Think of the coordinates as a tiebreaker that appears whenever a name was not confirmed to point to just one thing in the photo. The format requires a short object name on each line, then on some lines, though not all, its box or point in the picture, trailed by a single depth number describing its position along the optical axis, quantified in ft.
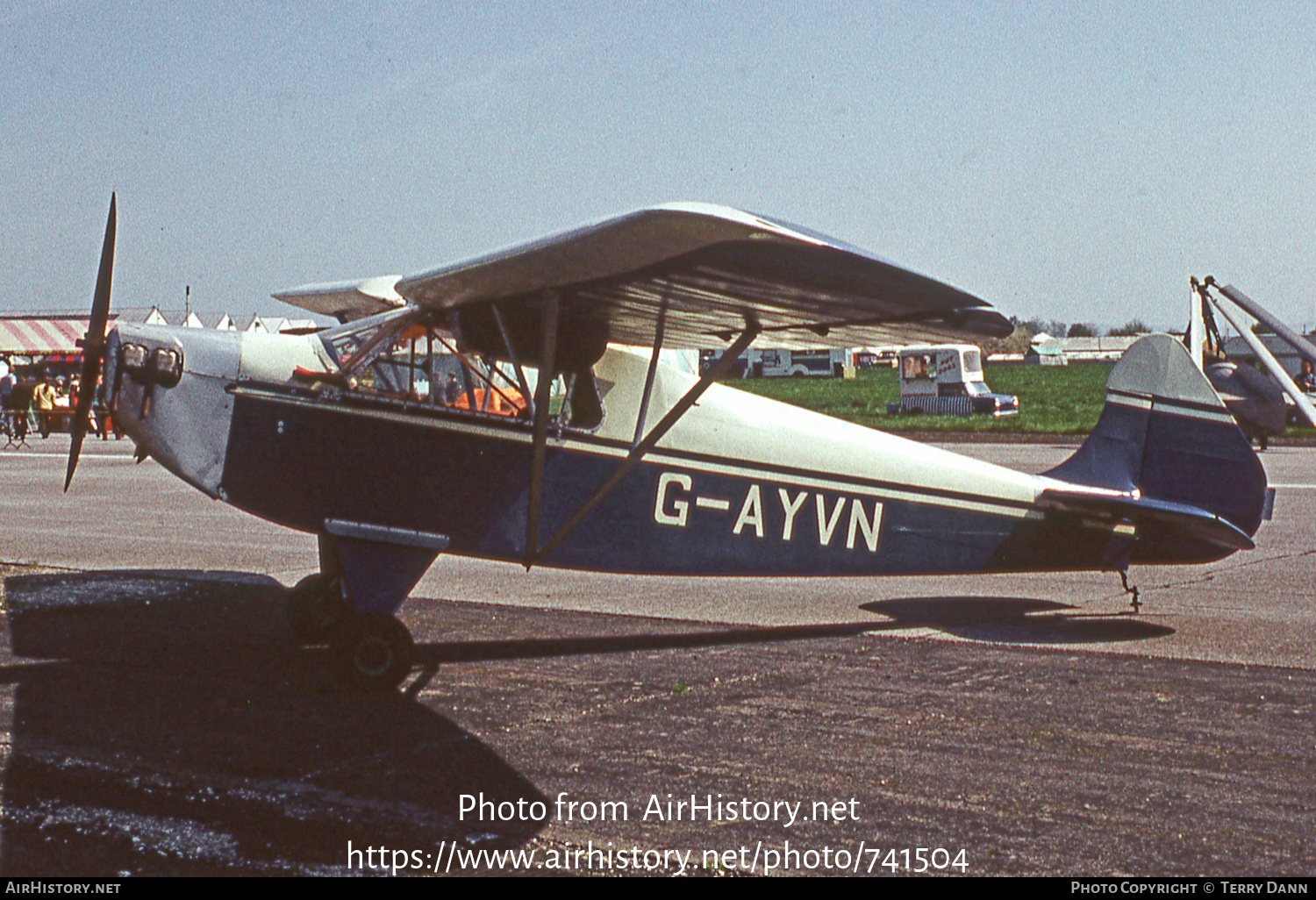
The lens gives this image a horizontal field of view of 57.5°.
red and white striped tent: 149.07
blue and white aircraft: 20.76
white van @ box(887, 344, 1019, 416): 133.49
